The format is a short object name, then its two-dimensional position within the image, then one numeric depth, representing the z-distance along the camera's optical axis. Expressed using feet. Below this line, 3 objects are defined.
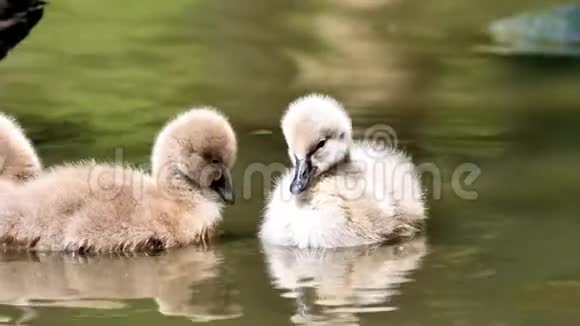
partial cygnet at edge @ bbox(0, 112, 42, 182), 35.14
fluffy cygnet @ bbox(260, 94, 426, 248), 34.14
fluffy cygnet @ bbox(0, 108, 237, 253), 33.35
